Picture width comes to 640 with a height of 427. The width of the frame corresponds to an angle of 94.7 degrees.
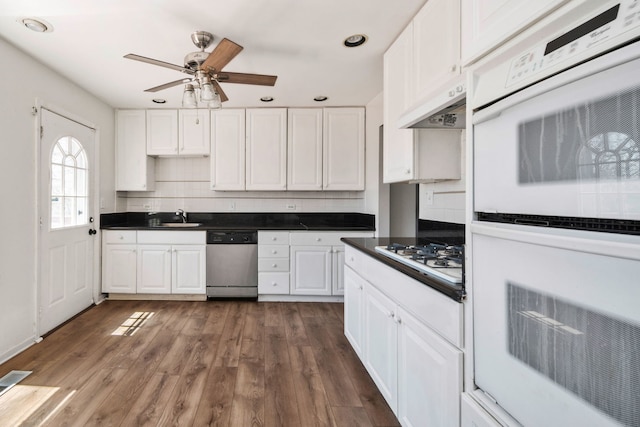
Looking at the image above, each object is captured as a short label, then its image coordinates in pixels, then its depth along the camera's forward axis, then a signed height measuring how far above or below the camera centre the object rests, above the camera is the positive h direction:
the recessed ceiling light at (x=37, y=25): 1.98 +1.31
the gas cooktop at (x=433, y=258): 1.16 -0.21
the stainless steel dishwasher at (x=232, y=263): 3.52 -0.57
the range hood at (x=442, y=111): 1.17 +0.51
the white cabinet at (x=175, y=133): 3.78 +1.06
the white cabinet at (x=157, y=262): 3.50 -0.55
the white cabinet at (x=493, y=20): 0.68 +0.51
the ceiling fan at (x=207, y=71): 1.92 +1.02
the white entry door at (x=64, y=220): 2.61 -0.04
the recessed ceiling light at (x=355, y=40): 2.18 +1.32
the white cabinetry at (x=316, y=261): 3.51 -0.55
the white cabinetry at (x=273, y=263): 3.52 -0.57
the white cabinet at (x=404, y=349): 1.04 -0.60
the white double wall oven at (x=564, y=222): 0.51 -0.02
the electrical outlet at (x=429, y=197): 2.19 +0.13
